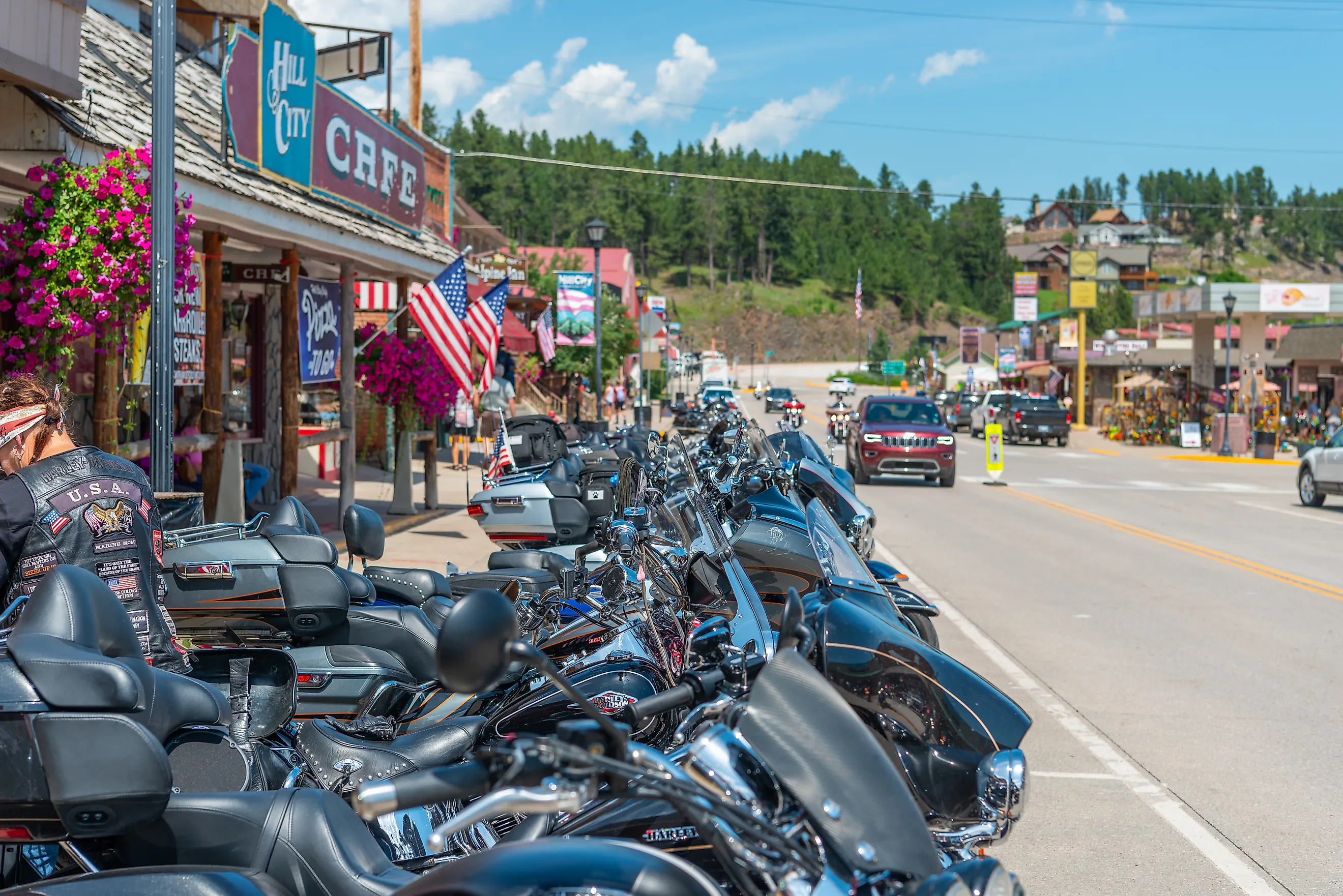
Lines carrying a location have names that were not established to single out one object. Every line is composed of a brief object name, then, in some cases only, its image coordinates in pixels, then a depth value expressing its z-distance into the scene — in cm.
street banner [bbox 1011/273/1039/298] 8575
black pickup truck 4522
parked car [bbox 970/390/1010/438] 4962
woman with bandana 390
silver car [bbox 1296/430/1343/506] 2120
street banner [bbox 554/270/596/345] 3491
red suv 2398
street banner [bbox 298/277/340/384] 1384
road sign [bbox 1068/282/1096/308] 6369
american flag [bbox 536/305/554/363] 2652
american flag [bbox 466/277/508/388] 1598
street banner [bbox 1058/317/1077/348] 6406
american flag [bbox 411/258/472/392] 1434
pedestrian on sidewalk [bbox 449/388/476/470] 2094
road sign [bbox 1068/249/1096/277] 7306
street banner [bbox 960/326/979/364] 9997
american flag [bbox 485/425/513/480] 1291
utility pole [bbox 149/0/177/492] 716
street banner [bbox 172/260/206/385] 969
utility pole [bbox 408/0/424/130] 1908
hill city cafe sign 1090
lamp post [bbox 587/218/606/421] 2683
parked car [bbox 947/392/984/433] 5562
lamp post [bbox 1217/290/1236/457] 3869
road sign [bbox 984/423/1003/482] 2578
